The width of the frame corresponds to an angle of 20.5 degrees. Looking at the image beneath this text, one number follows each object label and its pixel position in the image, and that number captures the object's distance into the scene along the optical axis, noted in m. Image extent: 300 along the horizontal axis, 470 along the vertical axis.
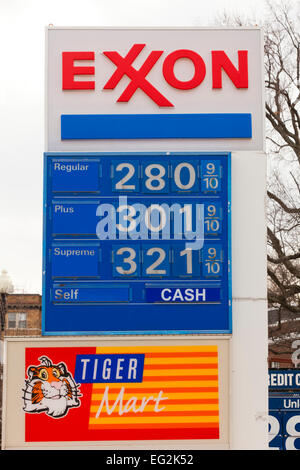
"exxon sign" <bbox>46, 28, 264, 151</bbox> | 10.13
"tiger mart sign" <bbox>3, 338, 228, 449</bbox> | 9.50
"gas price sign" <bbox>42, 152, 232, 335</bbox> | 9.54
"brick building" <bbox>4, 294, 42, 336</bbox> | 52.44
